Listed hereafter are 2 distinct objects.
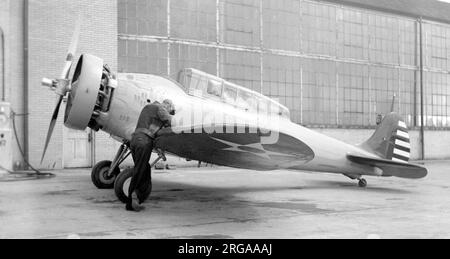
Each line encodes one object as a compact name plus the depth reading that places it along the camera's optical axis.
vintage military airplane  7.00
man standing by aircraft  6.73
